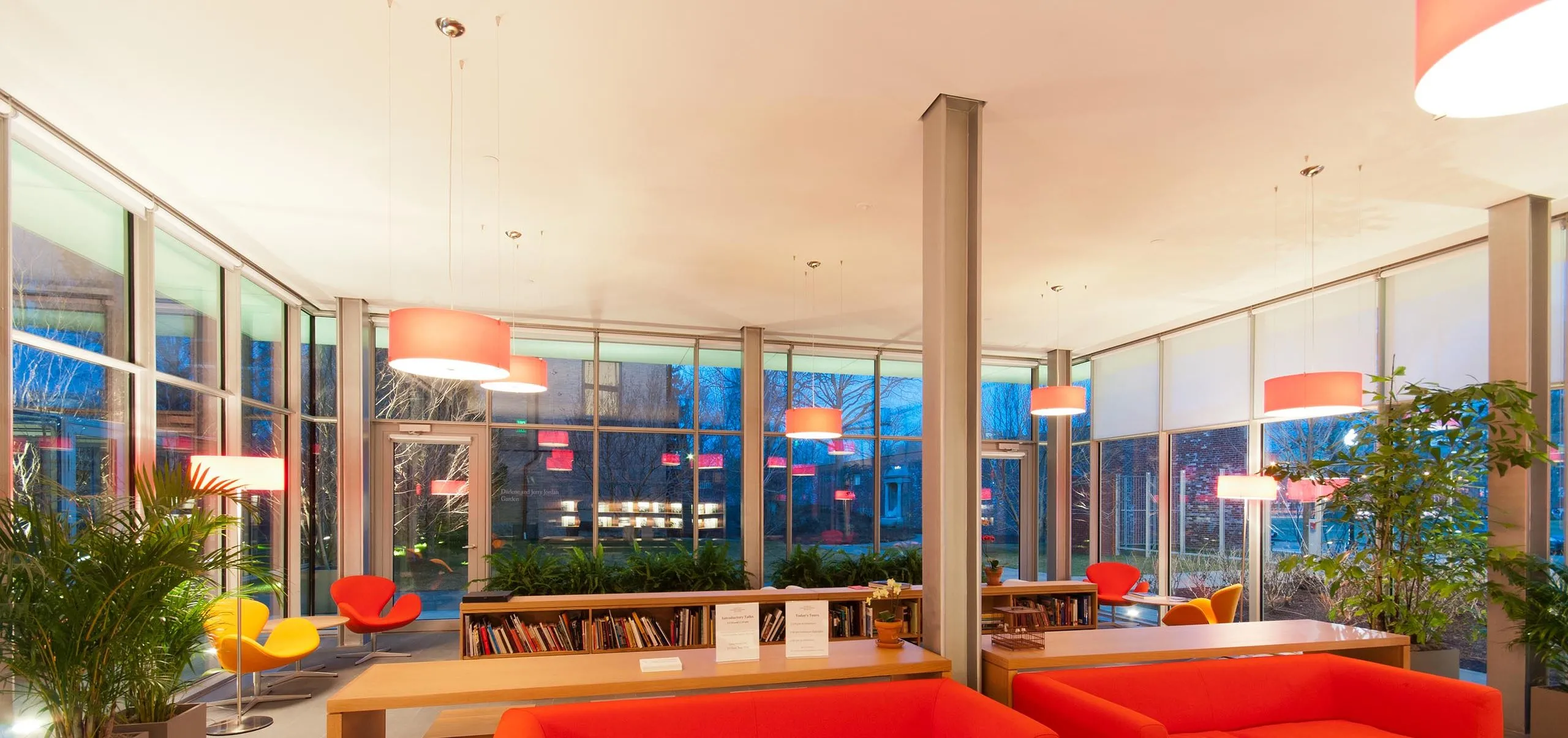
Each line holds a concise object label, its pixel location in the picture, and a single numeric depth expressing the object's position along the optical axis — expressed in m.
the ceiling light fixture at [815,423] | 7.54
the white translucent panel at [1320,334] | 7.38
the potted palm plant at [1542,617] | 4.95
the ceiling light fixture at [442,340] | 3.50
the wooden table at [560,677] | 3.32
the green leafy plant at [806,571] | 9.64
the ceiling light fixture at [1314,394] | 4.95
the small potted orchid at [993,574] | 7.60
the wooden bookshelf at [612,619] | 6.65
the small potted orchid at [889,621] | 4.20
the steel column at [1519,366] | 5.31
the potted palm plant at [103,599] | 3.55
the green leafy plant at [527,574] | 8.05
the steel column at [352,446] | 8.74
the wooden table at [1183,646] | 4.12
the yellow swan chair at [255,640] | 5.85
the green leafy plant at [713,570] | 9.05
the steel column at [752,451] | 10.16
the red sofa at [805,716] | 3.37
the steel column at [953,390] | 4.08
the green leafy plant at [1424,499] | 5.25
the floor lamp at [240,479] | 5.47
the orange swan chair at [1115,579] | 9.21
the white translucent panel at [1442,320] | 6.36
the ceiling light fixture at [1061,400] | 7.73
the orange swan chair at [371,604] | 7.42
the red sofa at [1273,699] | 3.97
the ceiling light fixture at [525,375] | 6.42
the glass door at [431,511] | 9.43
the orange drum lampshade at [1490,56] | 1.55
